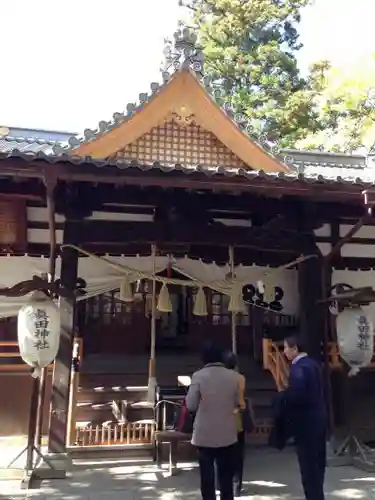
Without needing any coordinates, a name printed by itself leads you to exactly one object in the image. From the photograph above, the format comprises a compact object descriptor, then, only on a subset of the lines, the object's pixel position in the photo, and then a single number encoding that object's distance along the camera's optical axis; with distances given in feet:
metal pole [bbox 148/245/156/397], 24.06
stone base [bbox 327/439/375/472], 22.45
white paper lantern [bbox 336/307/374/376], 21.63
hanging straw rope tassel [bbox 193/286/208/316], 25.85
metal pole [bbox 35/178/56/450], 18.61
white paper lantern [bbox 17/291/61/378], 19.88
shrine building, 22.67
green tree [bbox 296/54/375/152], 70.08
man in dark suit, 14.83
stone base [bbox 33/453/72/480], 20.11
